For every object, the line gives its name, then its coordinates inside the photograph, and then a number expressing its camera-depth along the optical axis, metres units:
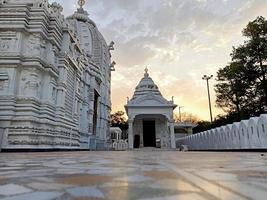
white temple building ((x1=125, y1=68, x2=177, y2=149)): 23.75
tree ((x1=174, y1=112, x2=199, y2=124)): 63.35
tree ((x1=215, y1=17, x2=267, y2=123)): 19.89
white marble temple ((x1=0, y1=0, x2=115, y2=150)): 11.57
